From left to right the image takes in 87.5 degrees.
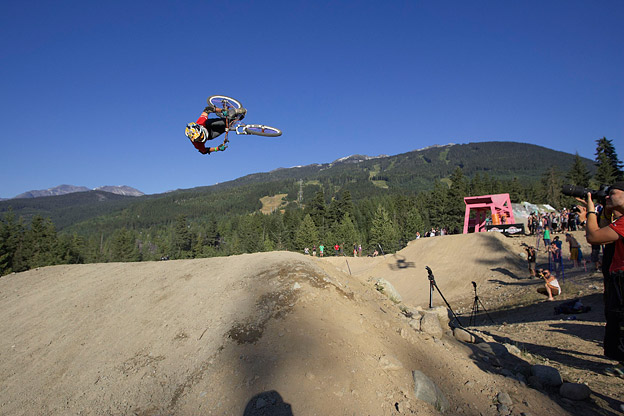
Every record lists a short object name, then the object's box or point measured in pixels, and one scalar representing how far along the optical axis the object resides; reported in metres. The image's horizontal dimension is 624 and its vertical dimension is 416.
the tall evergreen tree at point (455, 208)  64.38
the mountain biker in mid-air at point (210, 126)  10.28
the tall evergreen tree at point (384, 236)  57.41
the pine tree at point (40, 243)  55.59
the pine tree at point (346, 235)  62.34
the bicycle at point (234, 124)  11.08
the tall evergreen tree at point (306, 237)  60.41
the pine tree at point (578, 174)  67.06
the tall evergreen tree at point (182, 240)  74.88
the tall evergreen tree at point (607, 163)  59.16
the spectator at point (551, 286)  14.45
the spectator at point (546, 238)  22.83
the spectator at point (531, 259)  19.33
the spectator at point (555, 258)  18.86
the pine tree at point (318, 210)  70.25
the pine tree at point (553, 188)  78.38
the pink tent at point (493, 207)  34.60
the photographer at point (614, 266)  4.94
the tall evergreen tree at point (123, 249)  73.75
